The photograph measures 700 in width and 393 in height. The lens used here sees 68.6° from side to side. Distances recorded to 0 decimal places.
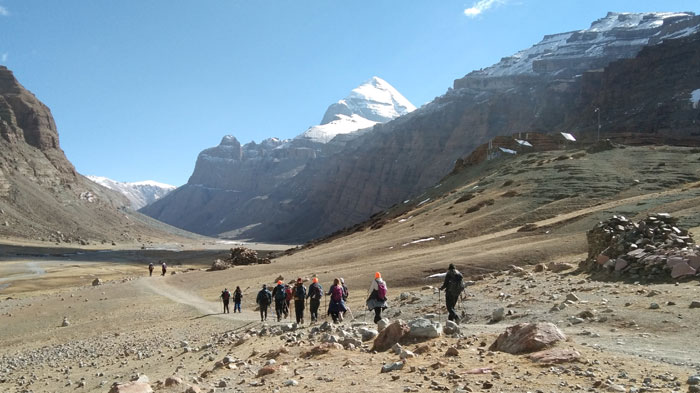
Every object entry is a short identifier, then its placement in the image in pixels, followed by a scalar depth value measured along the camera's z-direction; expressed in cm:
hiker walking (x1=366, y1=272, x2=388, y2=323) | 1633
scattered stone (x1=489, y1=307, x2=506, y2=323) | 1474
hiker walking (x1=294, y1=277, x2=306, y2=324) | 1889
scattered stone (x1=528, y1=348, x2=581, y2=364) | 913
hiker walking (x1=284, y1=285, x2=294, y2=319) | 2172
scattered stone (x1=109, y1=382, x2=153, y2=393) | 999
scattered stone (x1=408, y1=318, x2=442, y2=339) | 1178
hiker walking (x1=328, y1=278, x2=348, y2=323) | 1770
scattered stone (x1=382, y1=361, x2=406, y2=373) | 980
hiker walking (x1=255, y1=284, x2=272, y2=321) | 2150
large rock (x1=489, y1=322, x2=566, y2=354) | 995
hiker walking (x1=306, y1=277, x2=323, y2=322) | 1908
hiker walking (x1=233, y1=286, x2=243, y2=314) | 2553
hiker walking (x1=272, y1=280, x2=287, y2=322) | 2067
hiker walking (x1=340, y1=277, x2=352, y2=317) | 1838
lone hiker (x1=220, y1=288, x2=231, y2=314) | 2574
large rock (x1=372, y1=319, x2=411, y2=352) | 1183
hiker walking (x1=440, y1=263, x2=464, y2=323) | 1499
